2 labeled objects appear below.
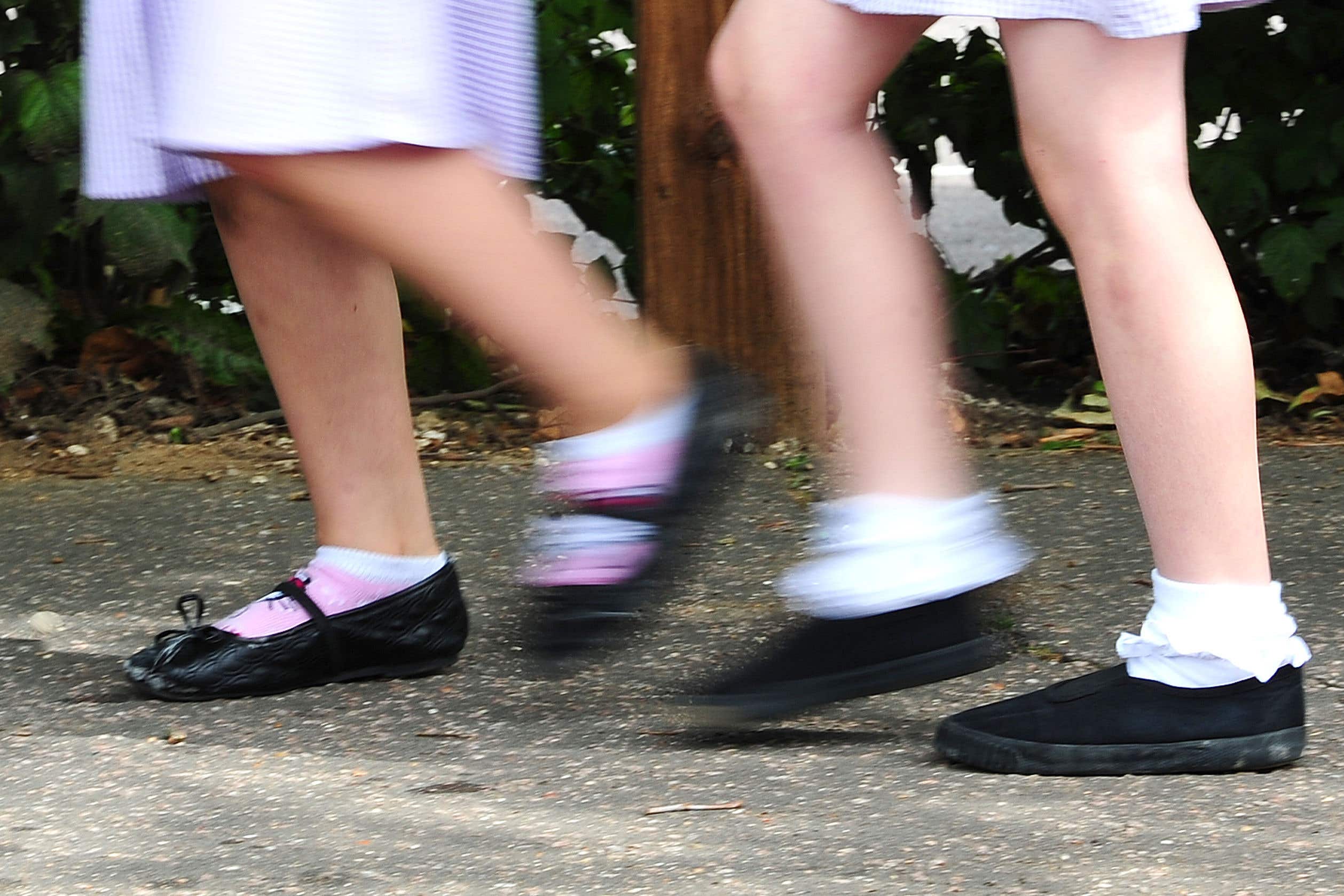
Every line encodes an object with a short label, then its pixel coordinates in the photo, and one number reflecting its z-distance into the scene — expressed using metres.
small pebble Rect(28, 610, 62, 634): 4.92
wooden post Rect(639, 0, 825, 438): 6.46
